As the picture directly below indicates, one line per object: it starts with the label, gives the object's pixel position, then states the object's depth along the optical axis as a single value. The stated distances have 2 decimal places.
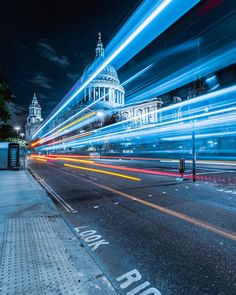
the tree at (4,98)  19.41
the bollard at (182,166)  11.95
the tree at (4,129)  22.34
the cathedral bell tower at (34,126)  194.82
